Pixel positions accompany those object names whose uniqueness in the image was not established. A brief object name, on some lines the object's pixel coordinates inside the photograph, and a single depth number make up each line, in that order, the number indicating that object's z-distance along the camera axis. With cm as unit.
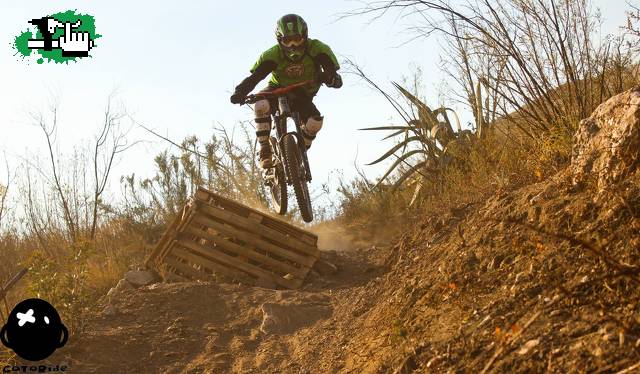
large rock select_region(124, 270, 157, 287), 855
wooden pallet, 809
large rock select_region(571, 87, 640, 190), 449
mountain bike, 741
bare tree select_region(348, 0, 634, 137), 631
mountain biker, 730
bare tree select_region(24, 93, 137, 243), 1249
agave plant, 900
